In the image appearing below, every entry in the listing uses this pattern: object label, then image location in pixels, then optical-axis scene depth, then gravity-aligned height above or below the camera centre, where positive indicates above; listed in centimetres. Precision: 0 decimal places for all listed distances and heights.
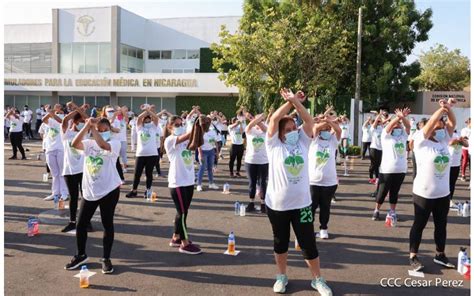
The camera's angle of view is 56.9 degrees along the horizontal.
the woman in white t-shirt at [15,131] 1595 +7
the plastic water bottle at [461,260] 573 -160
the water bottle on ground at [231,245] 641 -161
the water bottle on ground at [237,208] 887 -147
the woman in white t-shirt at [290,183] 488 -53
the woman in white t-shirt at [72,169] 743 -61
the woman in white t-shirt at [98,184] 563 -65
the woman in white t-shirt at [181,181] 644 -70
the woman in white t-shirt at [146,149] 996 -34
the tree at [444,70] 4200 +655
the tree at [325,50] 2270 +460
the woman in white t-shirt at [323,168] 693 -51
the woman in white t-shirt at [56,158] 927 -53
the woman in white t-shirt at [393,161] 787 -43
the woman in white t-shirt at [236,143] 1283 -23
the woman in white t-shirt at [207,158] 1136 -61
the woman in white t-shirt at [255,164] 886 -58
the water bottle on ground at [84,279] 524 -174
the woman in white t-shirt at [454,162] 923 -52
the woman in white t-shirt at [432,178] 572 -53
